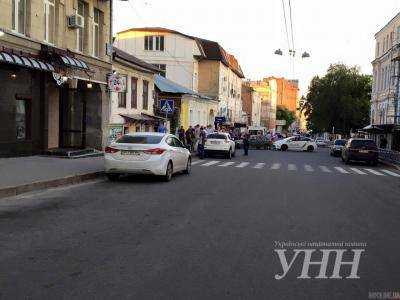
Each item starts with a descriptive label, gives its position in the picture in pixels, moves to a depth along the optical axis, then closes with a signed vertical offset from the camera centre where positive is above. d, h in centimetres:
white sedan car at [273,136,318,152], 5334 -169
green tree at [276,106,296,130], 14762 +336
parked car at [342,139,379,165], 3106 -128
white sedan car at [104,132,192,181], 1548 -96
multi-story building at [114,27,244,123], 5819 +776
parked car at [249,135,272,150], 5450 -157
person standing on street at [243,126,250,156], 3700 -103
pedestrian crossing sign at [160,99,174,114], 2556 +92
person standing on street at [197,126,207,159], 2992 -96
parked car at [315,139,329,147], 8279 -231
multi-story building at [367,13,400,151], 4362 +426
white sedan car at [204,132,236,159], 3188 -120
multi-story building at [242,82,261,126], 9724 +434
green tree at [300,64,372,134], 7100 +395
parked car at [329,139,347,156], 4288 -155
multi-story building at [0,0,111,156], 1833 +184
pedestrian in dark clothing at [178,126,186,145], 3170 -55
